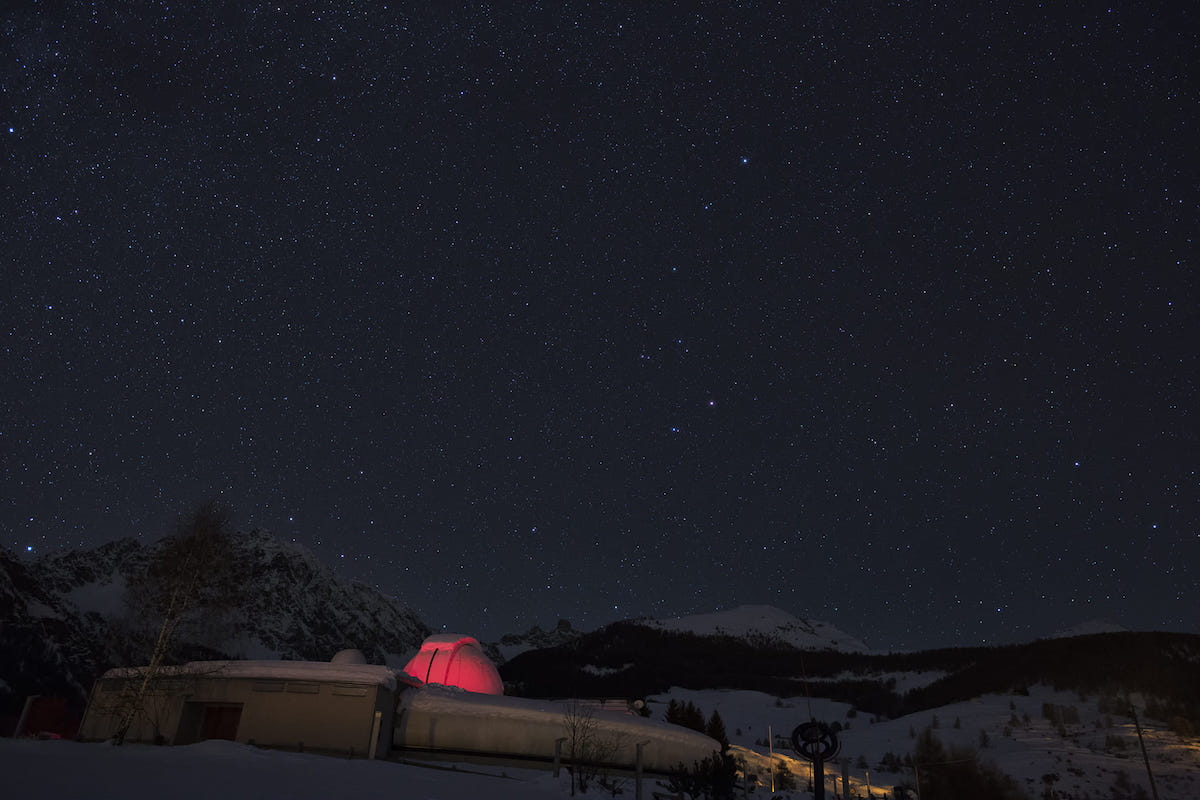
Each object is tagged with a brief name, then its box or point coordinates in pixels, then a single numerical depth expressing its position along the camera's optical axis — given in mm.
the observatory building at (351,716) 23516
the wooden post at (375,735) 22766
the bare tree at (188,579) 24828
